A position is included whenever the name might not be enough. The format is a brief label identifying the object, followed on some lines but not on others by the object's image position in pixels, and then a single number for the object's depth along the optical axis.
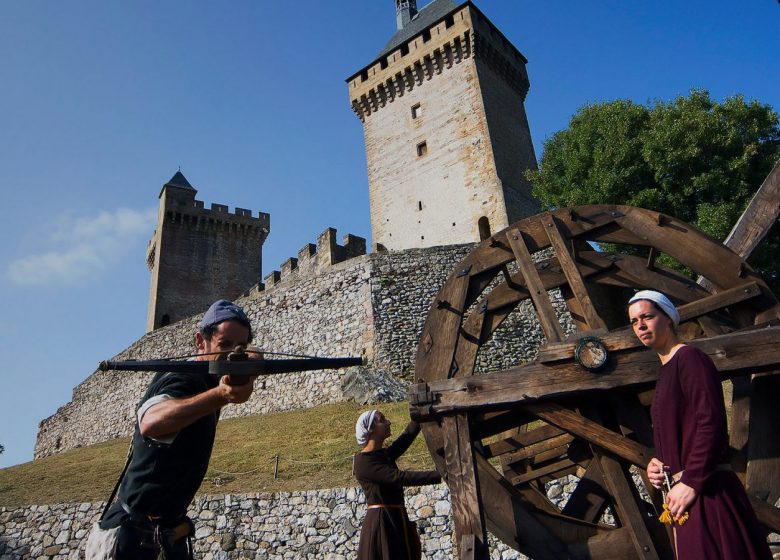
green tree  16.50
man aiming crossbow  2.31
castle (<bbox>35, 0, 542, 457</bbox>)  18.72
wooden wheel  3.60
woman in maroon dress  2.38
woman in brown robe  4.04
